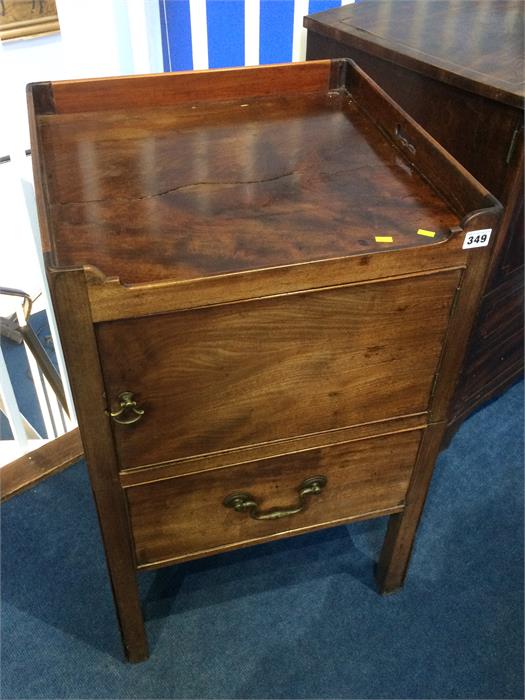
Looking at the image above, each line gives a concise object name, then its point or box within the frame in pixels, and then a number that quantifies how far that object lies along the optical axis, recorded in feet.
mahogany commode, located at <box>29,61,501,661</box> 2.19
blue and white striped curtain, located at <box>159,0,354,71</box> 4.07
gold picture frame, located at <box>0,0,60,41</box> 5.36
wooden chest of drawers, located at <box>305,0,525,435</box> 2.98
